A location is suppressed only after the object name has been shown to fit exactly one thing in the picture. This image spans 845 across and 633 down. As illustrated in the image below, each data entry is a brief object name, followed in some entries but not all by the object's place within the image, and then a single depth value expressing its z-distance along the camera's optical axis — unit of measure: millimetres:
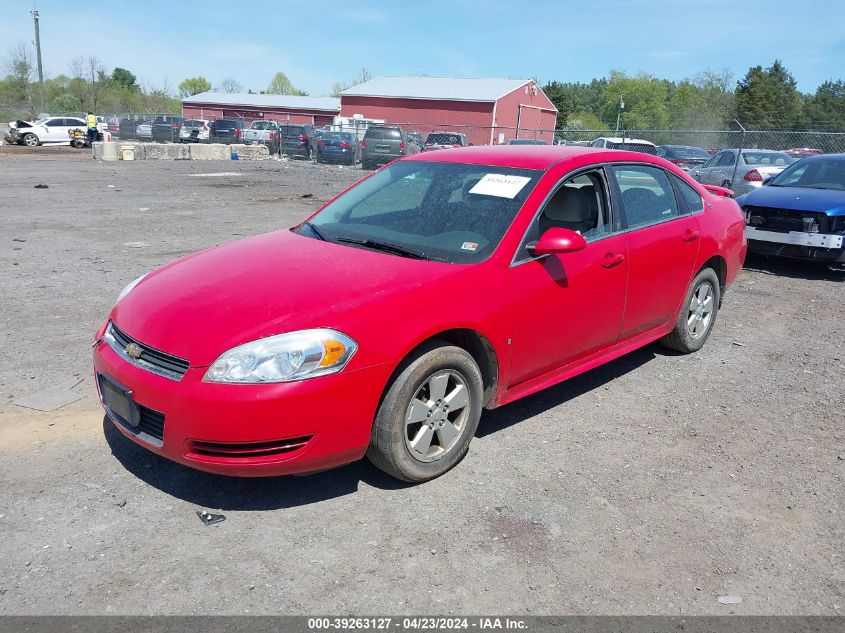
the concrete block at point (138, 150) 29828
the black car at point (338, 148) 29594
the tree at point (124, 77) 123919
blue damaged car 8867
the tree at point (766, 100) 64312
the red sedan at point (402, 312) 3146
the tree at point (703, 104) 48812
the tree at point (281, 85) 135875
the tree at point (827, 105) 62016
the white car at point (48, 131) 36875
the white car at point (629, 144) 22227
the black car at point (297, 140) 34000
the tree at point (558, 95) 83938
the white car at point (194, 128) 39594
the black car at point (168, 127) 40250
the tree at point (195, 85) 148625
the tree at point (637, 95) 108000
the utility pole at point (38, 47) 50959
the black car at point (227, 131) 38375
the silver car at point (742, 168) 16688
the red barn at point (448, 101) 57125
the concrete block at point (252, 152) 33406
